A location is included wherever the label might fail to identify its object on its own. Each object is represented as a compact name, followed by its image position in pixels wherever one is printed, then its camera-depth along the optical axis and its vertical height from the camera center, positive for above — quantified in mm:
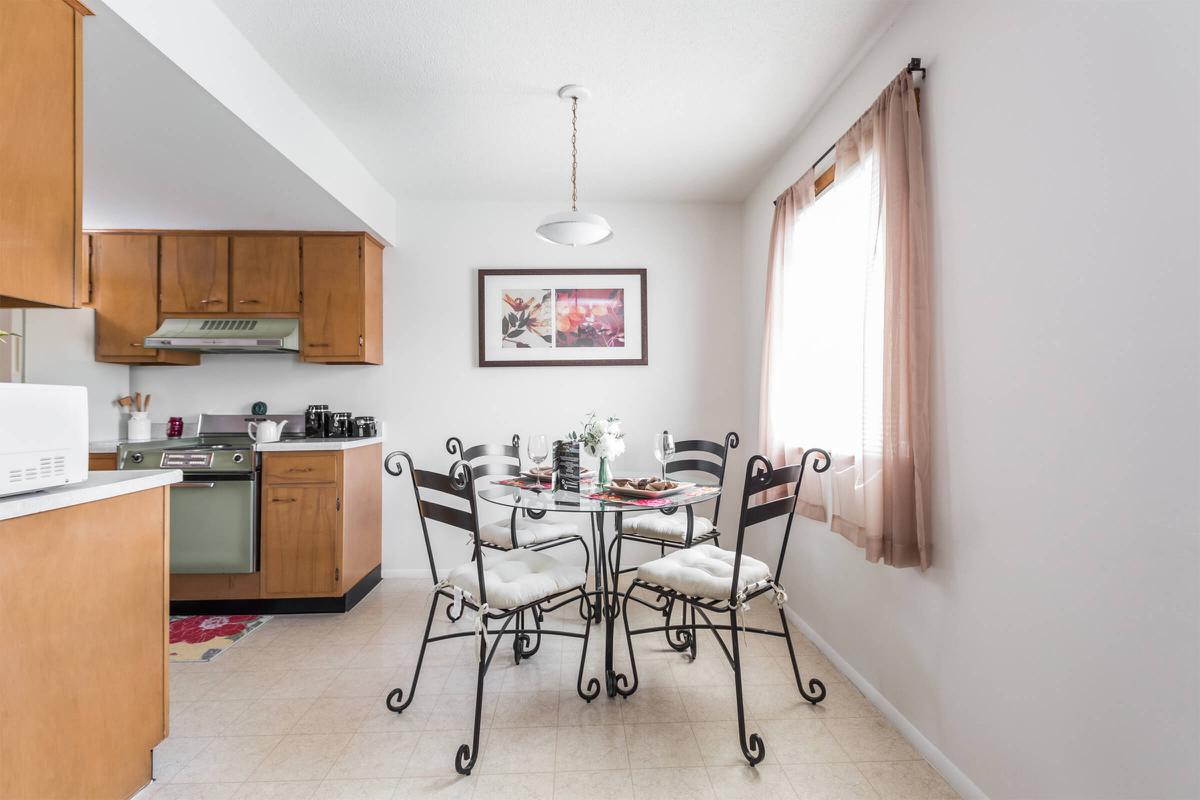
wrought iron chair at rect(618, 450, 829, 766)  1930 -661
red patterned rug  2814 -1238
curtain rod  1950 +1169
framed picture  4039 +626
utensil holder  3706 -150
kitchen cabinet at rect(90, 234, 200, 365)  3613 +700
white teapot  3412 -169
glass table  2082 -385
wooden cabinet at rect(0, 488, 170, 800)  1321 -651
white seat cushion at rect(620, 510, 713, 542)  2896 -650
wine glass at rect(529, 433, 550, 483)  2664 -209
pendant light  2566 +815
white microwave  1291 -80
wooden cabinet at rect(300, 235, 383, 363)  3654 +675
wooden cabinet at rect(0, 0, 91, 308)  1428 +672
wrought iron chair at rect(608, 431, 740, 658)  2781 -650
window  2143 +353
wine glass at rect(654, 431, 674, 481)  2688 -203
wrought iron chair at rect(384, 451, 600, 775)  1903 -668
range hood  3494 +424
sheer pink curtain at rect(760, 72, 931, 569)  1880 +194
